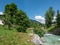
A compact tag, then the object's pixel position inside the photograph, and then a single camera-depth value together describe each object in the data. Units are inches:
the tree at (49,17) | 1241.7
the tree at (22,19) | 651.6
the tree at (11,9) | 813.5
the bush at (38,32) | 543.2
